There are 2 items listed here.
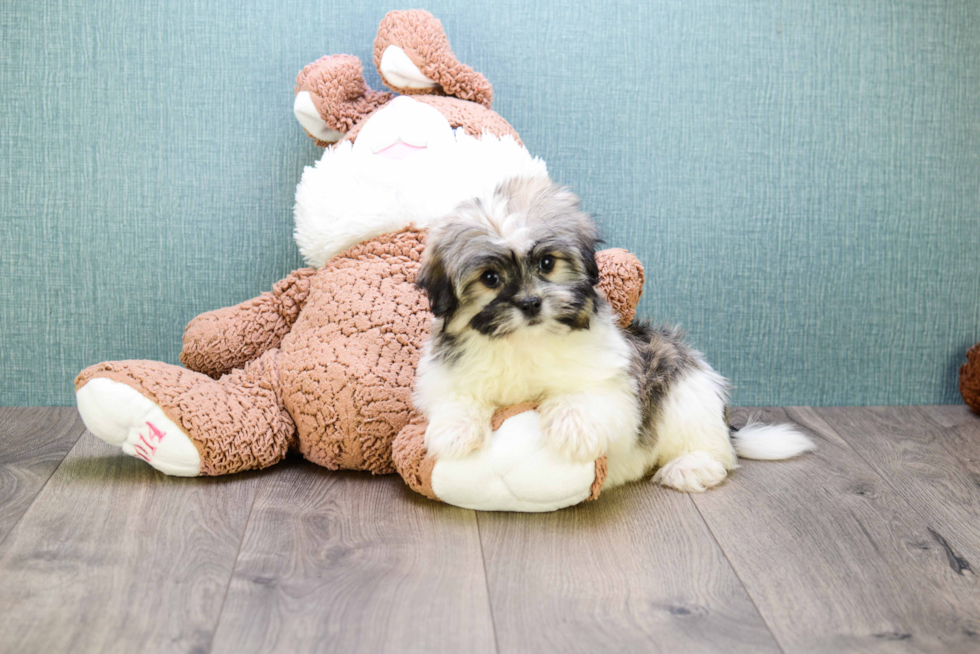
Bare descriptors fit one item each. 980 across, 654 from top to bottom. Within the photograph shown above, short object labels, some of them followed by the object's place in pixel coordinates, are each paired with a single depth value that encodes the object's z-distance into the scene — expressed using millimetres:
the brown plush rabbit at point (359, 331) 844
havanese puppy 769
